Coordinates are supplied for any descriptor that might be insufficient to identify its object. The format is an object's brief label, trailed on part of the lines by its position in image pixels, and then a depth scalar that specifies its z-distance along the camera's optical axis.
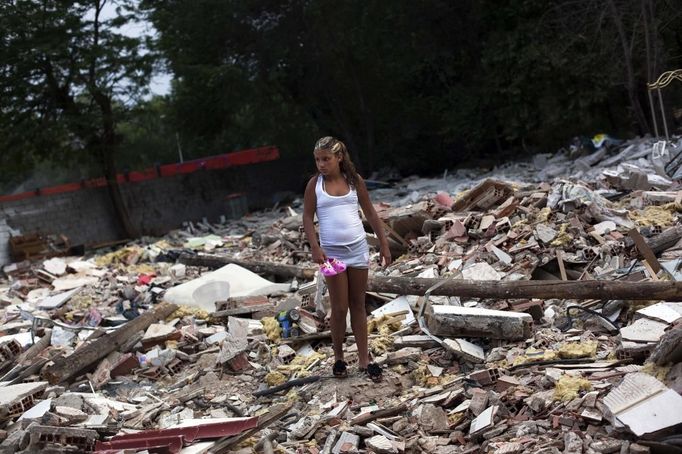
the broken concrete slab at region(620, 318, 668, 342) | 4.18
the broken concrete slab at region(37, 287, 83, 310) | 8.80
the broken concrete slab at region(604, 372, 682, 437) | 3.20
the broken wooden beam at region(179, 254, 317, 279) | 8.05
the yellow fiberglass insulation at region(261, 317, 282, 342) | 6.02
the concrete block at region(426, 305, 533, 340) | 4.91
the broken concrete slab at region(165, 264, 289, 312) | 7.52
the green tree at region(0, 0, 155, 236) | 17.27
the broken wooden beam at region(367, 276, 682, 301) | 4.61
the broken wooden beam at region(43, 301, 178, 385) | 5.45
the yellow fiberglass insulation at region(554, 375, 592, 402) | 3.84
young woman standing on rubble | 4.51
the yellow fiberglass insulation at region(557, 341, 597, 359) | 4.44
